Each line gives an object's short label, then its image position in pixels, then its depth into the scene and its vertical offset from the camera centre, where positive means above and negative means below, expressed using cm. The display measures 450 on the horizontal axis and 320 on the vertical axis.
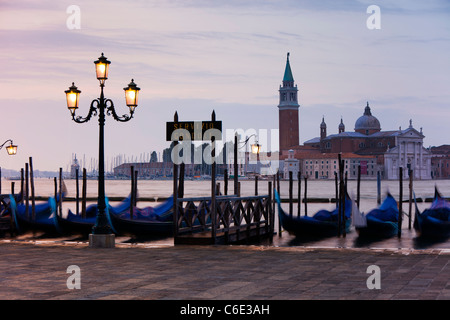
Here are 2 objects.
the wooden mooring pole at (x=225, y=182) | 1924 -49
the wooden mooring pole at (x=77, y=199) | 2304 -118
